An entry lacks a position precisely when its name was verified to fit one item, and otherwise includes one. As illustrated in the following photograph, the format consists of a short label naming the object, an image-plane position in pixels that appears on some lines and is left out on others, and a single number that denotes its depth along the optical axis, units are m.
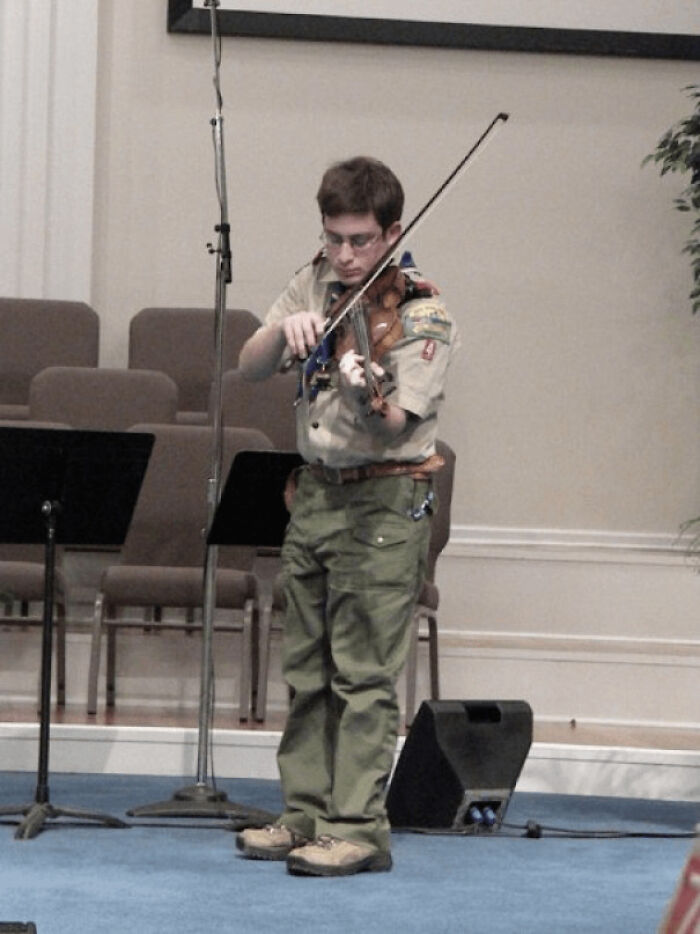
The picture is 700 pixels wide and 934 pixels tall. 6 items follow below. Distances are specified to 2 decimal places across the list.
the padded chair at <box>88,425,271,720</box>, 10.84
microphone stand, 7.60
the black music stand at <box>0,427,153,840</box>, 6.98
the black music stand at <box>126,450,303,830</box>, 7.12
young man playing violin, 6.24
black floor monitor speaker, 7.12
